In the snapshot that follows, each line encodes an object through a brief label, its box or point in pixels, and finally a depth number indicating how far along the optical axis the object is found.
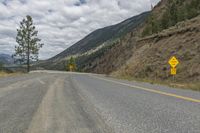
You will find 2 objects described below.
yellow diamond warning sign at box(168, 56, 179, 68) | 11.97
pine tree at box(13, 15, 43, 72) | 32.59
